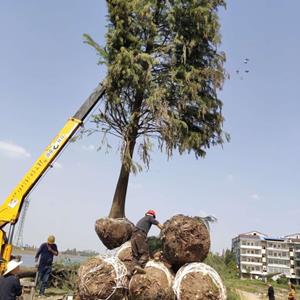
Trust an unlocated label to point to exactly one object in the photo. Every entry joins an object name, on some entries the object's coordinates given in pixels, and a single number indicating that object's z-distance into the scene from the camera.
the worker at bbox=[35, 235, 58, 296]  10.34
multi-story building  75.31
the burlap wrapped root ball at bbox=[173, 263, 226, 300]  6.12
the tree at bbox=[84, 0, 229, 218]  10.64
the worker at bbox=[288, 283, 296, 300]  16.84
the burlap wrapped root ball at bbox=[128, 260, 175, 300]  6.20
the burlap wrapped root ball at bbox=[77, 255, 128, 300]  6.65
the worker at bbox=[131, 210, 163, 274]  7.07
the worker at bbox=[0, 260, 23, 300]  5.69
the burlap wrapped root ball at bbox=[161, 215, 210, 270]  6.74
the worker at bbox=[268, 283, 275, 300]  16.69
